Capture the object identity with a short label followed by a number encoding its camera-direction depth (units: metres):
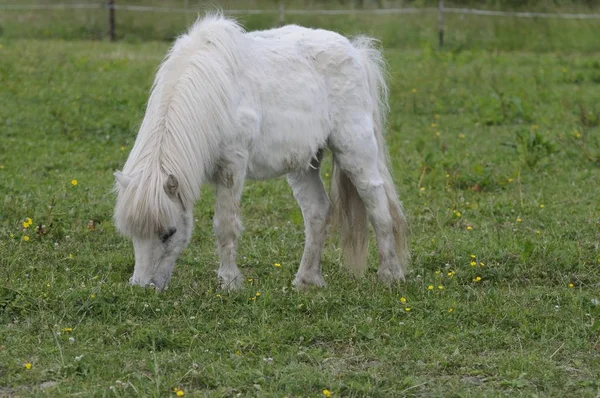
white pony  10.73
